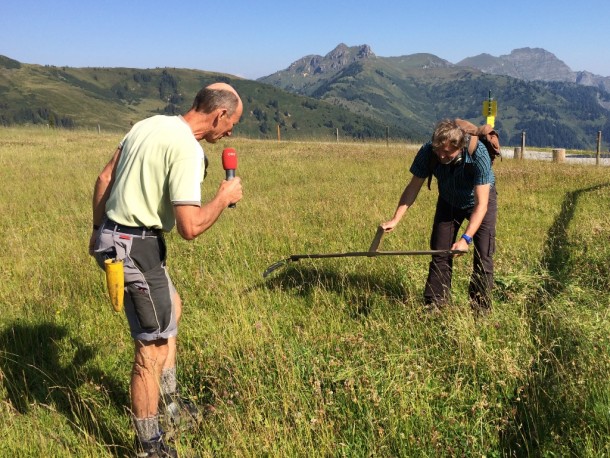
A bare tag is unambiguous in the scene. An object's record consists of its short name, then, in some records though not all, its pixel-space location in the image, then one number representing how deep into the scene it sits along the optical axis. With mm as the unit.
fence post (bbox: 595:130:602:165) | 23312
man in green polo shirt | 2486
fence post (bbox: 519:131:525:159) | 24519
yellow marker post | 19044
